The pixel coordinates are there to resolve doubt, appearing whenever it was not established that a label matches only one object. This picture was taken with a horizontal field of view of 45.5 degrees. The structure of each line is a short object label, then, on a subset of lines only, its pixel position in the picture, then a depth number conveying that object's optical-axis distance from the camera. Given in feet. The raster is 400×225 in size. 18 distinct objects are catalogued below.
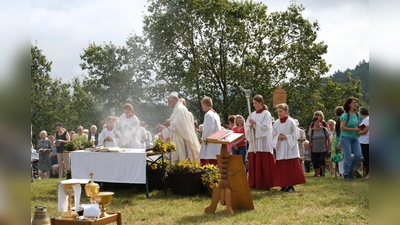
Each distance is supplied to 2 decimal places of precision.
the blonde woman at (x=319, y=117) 38.32
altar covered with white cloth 26.58
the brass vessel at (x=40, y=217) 12.19
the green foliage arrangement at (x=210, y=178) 27.27
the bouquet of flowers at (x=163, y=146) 27.66
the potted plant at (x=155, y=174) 29.32
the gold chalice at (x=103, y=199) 14.61
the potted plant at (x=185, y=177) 27.63
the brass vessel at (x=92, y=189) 14.74
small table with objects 13.78
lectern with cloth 21.39
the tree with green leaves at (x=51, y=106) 90.99
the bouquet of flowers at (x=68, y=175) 31.06
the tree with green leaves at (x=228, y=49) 81.35
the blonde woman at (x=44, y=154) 45.47
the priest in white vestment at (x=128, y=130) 32.19
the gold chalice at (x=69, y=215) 14.16
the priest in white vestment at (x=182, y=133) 31.22
